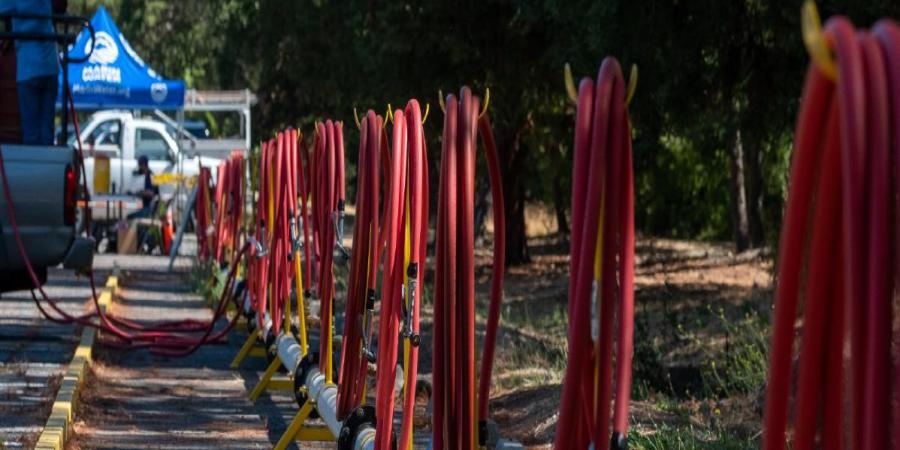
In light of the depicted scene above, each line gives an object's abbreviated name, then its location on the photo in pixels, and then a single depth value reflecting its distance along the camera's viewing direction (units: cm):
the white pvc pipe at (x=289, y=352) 1475
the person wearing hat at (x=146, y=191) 4247
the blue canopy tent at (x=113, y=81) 3884
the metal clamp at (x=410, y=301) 980
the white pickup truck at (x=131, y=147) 4713
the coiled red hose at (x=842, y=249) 457
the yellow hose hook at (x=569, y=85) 635
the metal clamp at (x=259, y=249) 1827
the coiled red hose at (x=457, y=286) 871
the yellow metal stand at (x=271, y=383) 1628
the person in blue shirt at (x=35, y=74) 1885
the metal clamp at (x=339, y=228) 1306
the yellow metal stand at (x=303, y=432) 1266
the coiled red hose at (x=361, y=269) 1132
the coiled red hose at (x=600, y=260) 646
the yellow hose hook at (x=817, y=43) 452
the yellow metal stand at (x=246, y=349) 1915
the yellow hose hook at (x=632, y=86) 666
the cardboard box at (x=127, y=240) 4152
